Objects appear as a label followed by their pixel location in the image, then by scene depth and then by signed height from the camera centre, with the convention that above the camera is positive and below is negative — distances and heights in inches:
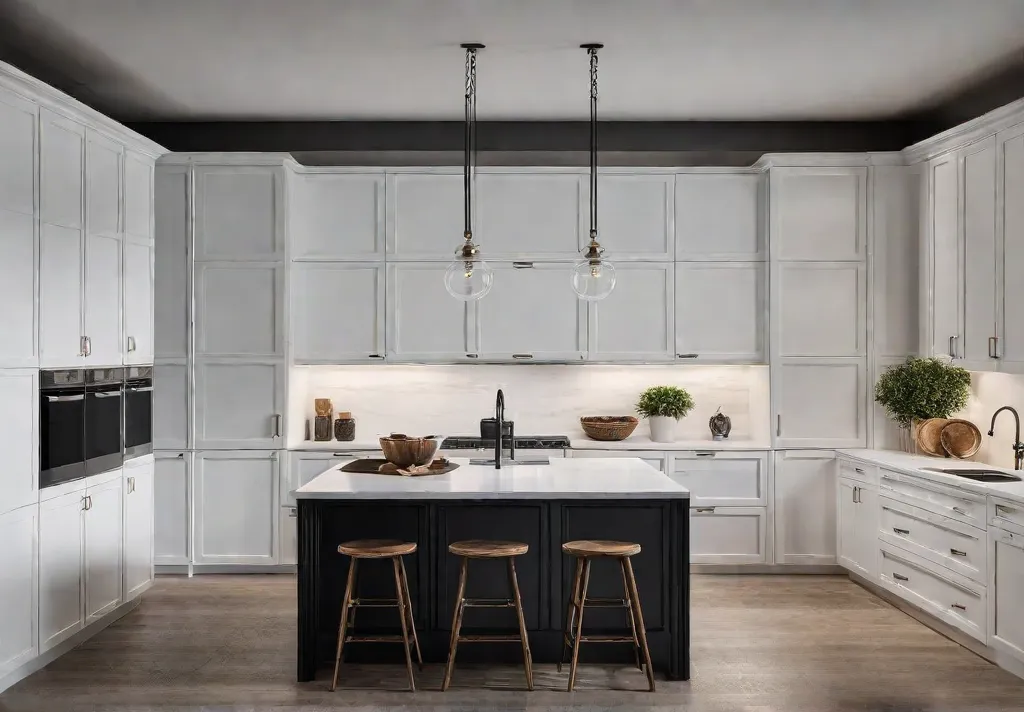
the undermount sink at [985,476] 170.2 -24.8
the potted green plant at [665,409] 228.8 -14.7
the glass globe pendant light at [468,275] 153.6 +14.7
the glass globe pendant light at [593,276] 155.0 +14.6
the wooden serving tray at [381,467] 161.2 -21.9
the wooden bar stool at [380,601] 139.1 -38.8
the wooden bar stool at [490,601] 139.2 -38.5
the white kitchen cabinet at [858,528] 197.6 -42.1
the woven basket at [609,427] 228.1 -19.5
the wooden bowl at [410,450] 160.7 -18.1
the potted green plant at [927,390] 197.5 -8.4
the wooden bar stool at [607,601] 138.6 -39.3
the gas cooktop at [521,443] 223.3 -23.4
